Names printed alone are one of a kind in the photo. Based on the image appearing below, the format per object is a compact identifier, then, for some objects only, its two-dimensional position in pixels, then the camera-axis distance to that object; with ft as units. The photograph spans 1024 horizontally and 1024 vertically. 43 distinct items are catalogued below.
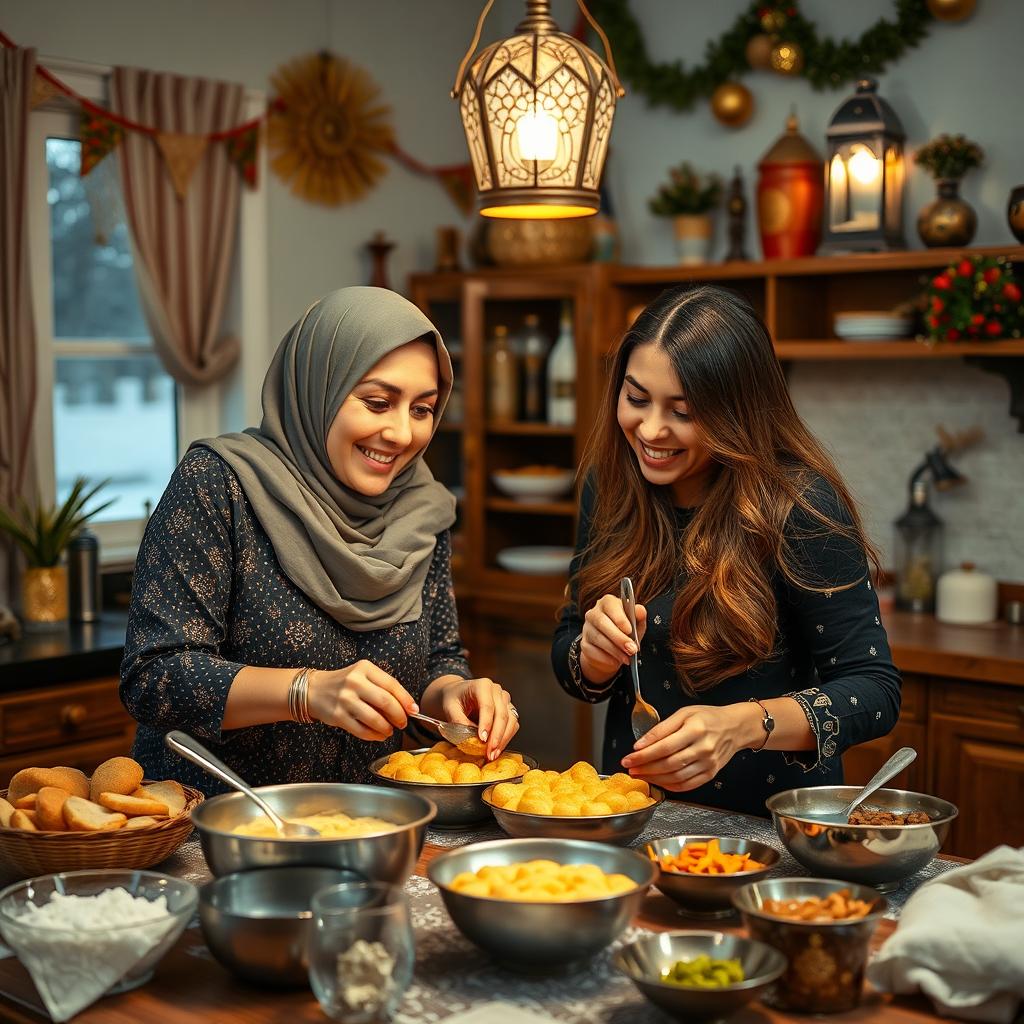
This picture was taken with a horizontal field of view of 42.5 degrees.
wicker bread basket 5.05
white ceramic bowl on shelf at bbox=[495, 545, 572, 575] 14.15
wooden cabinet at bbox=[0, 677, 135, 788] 10.16
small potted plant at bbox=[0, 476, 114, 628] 11.51
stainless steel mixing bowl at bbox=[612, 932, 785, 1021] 3.99
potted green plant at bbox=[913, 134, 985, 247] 11.91
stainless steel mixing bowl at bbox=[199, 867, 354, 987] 4.26
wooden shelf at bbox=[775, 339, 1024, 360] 11.23
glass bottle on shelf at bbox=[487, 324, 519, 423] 14.46
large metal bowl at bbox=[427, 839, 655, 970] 4.25
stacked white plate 12.03
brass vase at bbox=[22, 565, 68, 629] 11.51
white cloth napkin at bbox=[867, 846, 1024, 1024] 4.20
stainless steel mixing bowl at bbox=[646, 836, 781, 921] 4.80
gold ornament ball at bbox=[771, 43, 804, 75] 13.19
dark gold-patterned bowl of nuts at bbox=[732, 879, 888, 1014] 4.17
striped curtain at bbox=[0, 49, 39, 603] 11.56
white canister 11.89
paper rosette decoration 13.99
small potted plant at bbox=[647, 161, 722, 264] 14.01
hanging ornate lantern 5.71
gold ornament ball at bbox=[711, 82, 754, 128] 13.75
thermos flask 11.76
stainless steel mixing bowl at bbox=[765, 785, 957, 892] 5.08
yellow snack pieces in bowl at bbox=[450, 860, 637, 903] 4.35
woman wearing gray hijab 6.12
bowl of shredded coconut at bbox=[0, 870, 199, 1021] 4.20
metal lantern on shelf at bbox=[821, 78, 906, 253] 12.10
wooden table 4.22
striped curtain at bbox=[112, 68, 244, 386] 12.64
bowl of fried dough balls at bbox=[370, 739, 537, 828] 5.84
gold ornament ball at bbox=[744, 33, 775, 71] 13.41
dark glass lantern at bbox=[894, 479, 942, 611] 12.38
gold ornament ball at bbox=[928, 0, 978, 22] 12.13
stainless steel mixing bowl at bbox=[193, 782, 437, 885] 4.50
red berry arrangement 11.06
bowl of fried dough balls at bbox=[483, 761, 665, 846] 5.32
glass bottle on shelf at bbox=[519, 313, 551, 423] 14.40
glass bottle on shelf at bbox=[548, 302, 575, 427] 13.98
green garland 12.66
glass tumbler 3.91
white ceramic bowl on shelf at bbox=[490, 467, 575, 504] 14.23
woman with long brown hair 6.50
